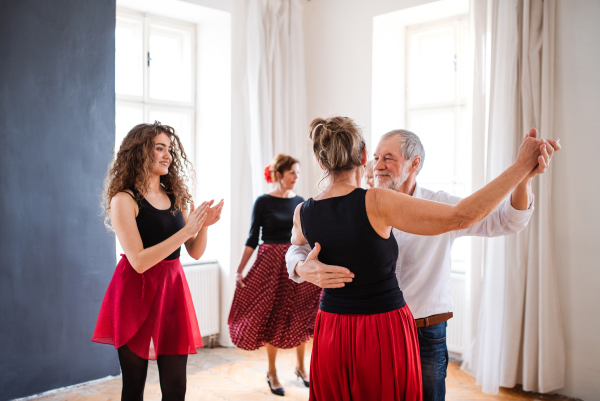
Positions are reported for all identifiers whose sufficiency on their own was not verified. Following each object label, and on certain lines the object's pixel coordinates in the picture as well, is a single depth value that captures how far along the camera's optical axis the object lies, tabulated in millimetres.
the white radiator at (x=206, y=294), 4363
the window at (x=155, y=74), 4387
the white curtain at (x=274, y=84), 4500
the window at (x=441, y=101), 4320
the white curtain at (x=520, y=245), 3215
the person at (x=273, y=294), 3412
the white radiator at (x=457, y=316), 3895
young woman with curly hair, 2080
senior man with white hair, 1792
